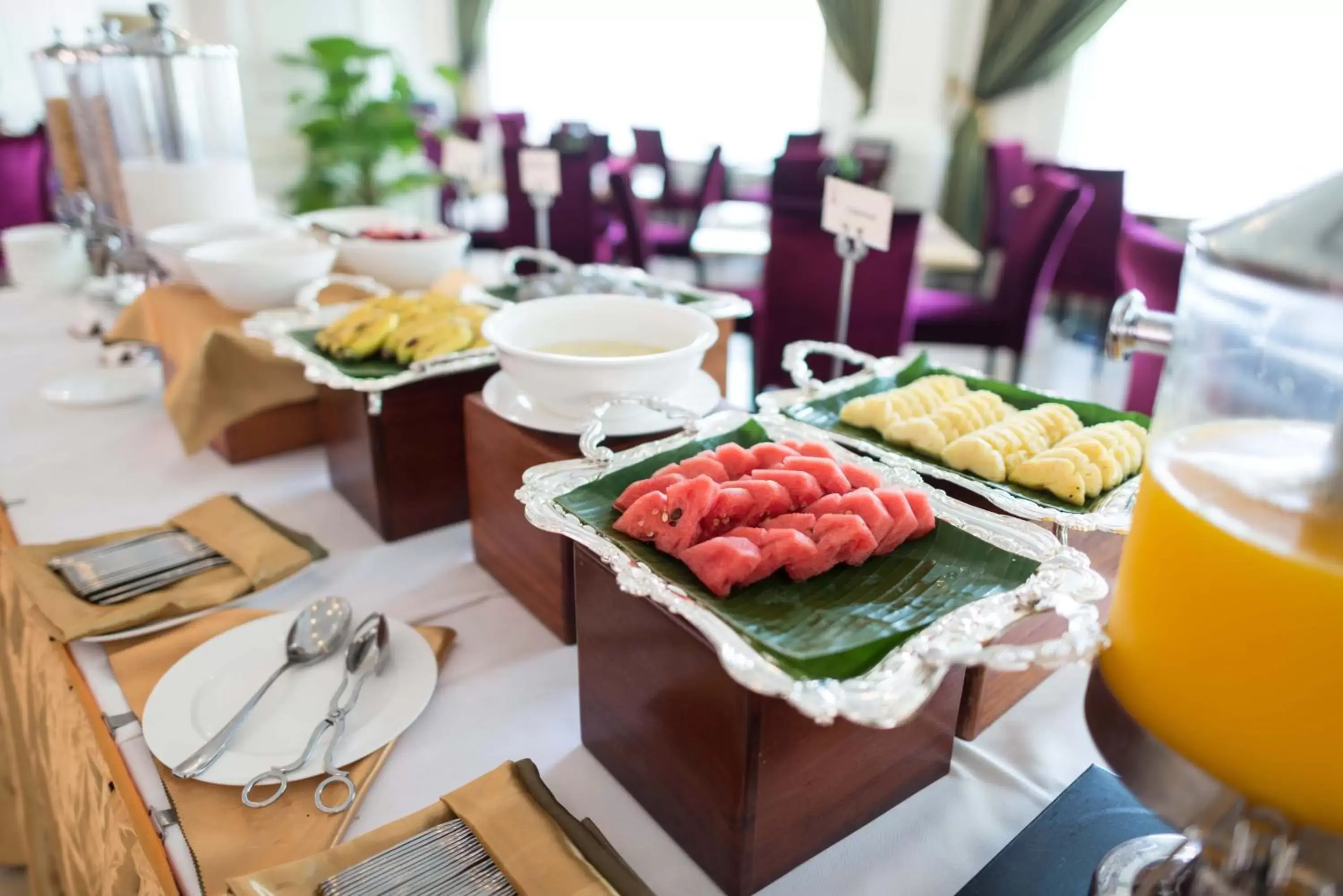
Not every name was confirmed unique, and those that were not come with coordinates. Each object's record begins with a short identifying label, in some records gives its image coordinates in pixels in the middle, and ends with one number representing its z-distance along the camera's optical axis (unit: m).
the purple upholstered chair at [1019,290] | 2.10
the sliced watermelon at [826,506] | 0.54
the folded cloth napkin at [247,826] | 0.50
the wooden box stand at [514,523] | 0.69
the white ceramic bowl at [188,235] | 1.20
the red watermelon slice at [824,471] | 0.57
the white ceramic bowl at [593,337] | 0.68
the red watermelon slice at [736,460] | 0.59
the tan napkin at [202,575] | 0.69
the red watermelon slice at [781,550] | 0.50
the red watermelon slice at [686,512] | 0.52
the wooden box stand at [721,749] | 0.46
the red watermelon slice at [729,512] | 0.53
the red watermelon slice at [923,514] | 0.55
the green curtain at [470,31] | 5.14
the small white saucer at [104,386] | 1.20
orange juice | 0.33
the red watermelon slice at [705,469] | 0.57
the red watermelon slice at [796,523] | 0.53
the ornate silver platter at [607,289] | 1.04
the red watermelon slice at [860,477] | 0.58
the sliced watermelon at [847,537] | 0.52
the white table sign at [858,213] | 0.99
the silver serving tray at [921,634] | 0.40
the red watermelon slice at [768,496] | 0.54
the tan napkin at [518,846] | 0.45
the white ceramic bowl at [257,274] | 1.06
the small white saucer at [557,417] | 0.70
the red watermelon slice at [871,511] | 0.53
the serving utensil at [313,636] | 0.58
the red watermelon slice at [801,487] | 0.56
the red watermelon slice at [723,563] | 0.49
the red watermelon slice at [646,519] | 0.53
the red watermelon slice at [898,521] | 0.54
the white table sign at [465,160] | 1.67
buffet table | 0.53
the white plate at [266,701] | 0.56
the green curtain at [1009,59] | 3.48
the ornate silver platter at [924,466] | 0.58
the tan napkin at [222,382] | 0.98
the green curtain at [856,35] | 3.92
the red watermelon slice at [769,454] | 0.60
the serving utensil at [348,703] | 0.53
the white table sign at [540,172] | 1.49
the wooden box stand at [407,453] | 0.84
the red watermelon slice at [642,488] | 0.56
